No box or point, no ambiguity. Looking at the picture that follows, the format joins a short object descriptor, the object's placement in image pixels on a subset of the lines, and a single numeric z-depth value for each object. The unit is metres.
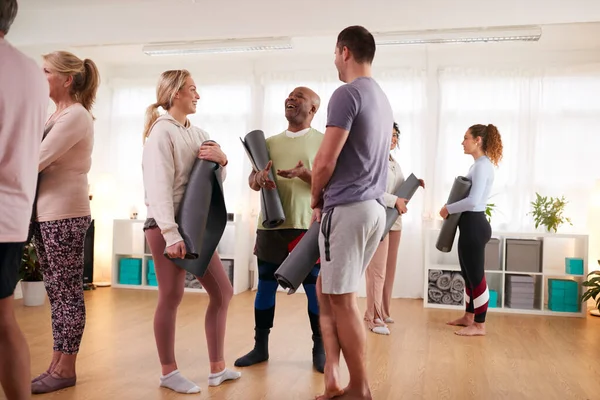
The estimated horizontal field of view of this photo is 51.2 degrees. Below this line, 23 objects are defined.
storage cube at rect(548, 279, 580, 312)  5.55
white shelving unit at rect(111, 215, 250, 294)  6.39
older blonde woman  2.74
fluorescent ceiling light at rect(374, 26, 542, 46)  5.50
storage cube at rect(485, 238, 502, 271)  5.71
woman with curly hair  4.41
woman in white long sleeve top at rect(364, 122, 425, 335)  4.46
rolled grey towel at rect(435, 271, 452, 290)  5.80
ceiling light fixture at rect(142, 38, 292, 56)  5.95
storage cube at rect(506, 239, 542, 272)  5.61
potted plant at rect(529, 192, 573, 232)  5.74
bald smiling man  3.24
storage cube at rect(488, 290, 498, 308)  5.71
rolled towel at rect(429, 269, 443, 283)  5.84
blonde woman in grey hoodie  2.61
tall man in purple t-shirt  2.37
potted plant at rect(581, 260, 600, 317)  5.22
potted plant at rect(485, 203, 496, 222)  6.02
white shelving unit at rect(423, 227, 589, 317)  5.57
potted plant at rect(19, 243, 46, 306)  5.13
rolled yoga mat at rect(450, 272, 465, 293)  5.77
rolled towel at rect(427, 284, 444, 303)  5.81
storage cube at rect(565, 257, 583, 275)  5.55
